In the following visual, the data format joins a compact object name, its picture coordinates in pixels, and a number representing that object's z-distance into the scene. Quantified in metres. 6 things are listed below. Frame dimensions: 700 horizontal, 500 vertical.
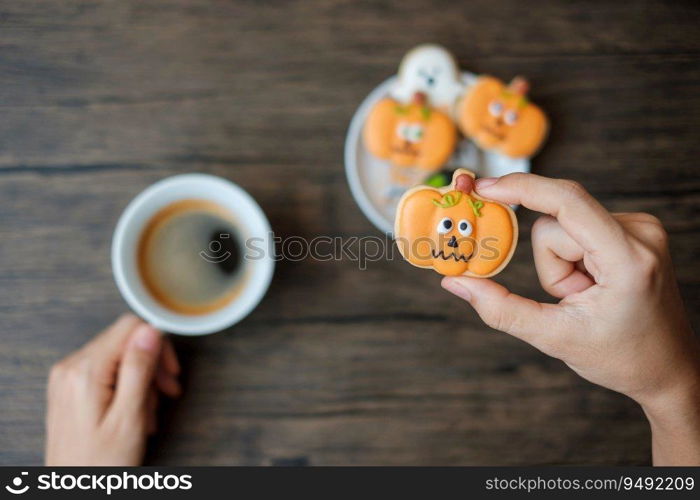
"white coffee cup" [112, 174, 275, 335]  0.68
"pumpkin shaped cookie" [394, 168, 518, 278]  0.58
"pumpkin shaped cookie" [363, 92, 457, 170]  0.78
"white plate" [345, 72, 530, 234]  0.80
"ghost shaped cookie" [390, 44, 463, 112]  0.81
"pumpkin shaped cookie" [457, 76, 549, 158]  0.79
